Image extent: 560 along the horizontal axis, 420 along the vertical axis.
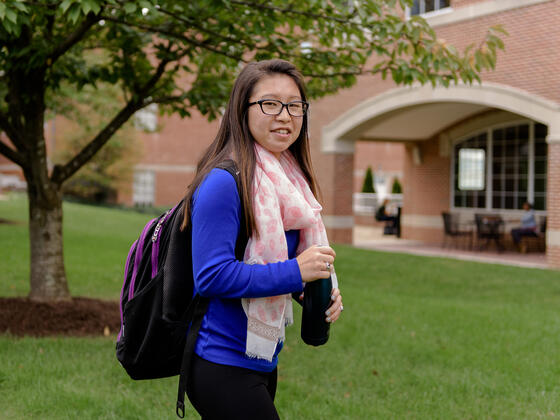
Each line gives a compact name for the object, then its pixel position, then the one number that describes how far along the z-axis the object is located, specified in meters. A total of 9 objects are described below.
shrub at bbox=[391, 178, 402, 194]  32.22
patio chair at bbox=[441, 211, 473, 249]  17.80
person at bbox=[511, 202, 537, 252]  16.17
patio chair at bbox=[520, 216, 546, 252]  16.48
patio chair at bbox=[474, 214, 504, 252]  16.84
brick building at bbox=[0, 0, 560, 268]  13.73
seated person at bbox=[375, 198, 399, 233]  22.39
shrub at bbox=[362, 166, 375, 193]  31.97
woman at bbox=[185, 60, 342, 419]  1.97
